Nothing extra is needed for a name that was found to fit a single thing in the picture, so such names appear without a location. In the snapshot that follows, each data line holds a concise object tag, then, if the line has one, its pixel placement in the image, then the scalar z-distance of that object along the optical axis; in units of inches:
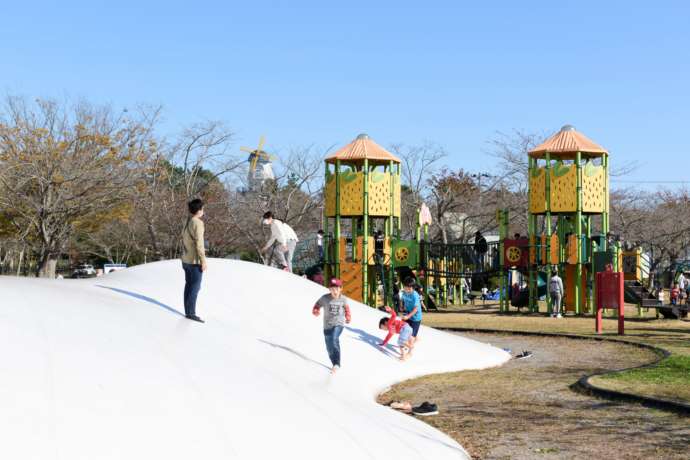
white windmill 1980.8
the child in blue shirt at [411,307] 594.2
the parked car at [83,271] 2406.7
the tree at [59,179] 1208.2
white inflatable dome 249.6
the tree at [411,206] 2114.9
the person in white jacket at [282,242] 707.4
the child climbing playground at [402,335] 593.0
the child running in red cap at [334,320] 479.2
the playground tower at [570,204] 1268.5
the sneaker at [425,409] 425.4
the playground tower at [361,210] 1286.9
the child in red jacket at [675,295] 1242.6
